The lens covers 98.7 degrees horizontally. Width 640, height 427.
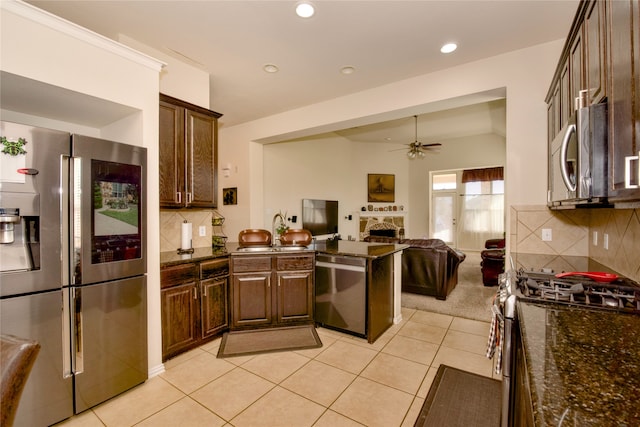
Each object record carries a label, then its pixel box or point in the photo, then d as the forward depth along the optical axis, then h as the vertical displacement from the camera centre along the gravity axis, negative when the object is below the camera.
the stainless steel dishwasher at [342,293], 2.84 -0.87
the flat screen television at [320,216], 6.12 -0.08
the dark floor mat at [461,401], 1.79 -1.35
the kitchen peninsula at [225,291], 2.50 -0.79
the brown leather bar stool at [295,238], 3.30 -0.31
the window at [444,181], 8.25 +0.93
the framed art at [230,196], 5.02 +0.32
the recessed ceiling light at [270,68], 3.04 +1.62
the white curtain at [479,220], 7.78 -0.24
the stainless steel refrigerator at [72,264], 1.59 -0.33
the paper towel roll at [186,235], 2.96 -0.24
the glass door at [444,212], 8.27 +0.00
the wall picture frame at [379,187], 8.08 +0.74
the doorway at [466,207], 7.78 +0.14
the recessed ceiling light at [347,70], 3.05 +1.60
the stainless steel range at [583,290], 1.30 -0.41
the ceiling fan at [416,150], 6.22 +1.44
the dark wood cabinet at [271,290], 2.96 -0.85
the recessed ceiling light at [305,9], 2.08 +1.58
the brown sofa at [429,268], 4.05 -0.85
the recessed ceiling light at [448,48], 2.62 +1.59
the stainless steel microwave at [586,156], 1.08 +0.24
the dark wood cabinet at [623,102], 0.86 +0.37
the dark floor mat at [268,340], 2.66 -1.32
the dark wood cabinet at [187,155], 2.67 +0.61
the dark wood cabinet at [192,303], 2.45 -0.87
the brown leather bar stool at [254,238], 3.21 -0.30
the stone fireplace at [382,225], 7.93 -0.37
